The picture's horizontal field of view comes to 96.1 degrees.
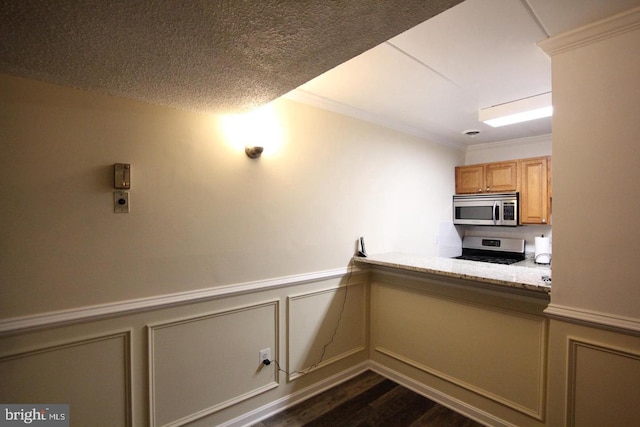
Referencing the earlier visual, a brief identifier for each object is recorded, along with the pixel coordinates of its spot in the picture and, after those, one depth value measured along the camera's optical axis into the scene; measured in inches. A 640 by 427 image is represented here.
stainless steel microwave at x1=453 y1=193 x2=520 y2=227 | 141.5
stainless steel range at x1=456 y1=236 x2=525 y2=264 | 152.1
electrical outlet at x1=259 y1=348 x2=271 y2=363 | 81.7
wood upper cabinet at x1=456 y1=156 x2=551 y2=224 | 134.1
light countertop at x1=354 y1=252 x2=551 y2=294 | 65.7
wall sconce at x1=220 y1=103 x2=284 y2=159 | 76.7
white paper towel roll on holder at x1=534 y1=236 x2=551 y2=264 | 137.8
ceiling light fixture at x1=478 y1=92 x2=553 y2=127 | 91.4
